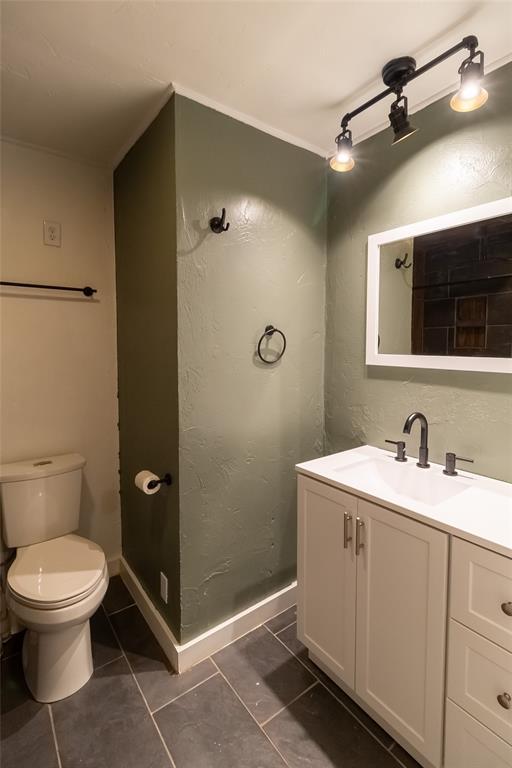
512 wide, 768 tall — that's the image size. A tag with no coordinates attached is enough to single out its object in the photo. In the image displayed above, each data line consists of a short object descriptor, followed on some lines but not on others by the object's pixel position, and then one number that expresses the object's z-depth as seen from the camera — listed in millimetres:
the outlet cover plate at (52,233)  1804
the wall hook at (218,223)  1463
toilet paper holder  1515
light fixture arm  1083
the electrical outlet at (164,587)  1634
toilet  1347
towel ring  1690
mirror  1298
